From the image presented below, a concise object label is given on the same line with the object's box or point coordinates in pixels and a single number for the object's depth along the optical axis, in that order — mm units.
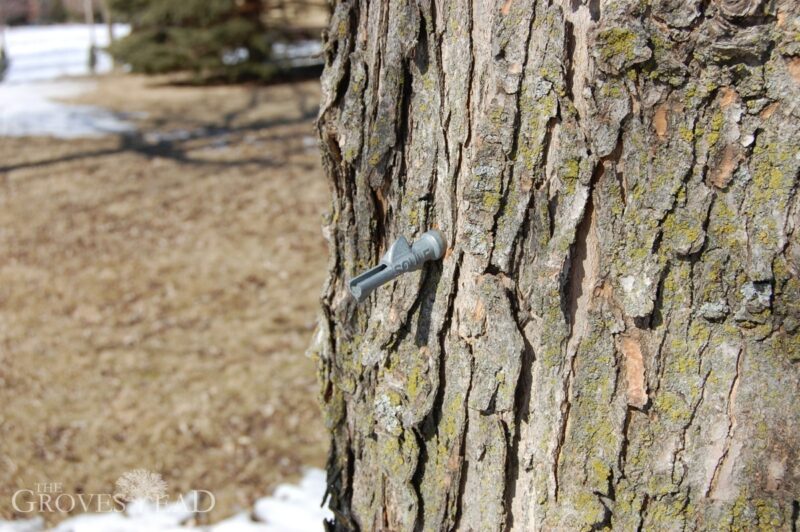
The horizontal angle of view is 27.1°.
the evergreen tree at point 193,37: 6572
